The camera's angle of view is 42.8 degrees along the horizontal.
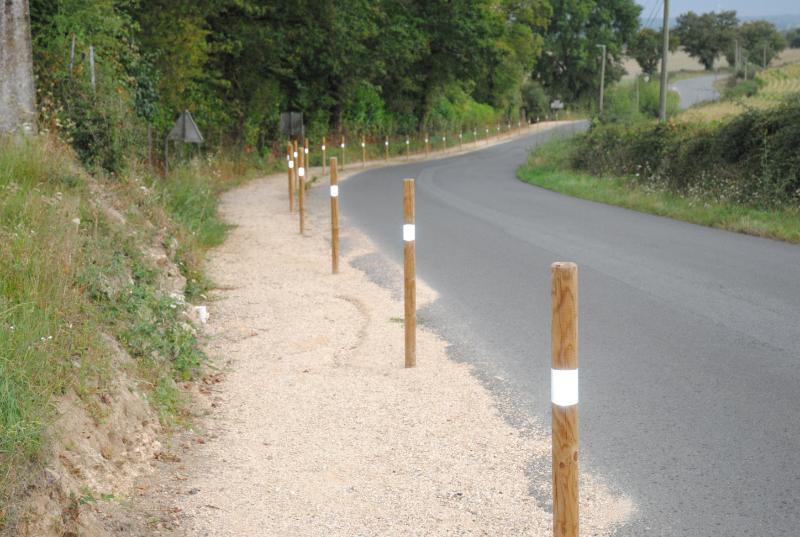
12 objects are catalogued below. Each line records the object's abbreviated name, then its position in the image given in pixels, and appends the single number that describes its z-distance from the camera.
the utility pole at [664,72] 30.47
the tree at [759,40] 140.12
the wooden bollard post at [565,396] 3.54
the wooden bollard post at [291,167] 20.27
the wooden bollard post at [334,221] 12.31
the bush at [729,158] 19.19
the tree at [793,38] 182.12
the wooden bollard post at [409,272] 7.93
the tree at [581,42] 96.56
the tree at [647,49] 106.12
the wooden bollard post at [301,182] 17.05
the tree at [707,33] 143.12
